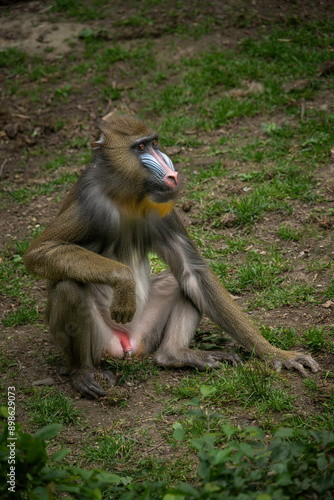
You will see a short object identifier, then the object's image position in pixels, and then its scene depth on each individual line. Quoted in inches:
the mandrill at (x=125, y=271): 359.6
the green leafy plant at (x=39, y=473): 210.1
